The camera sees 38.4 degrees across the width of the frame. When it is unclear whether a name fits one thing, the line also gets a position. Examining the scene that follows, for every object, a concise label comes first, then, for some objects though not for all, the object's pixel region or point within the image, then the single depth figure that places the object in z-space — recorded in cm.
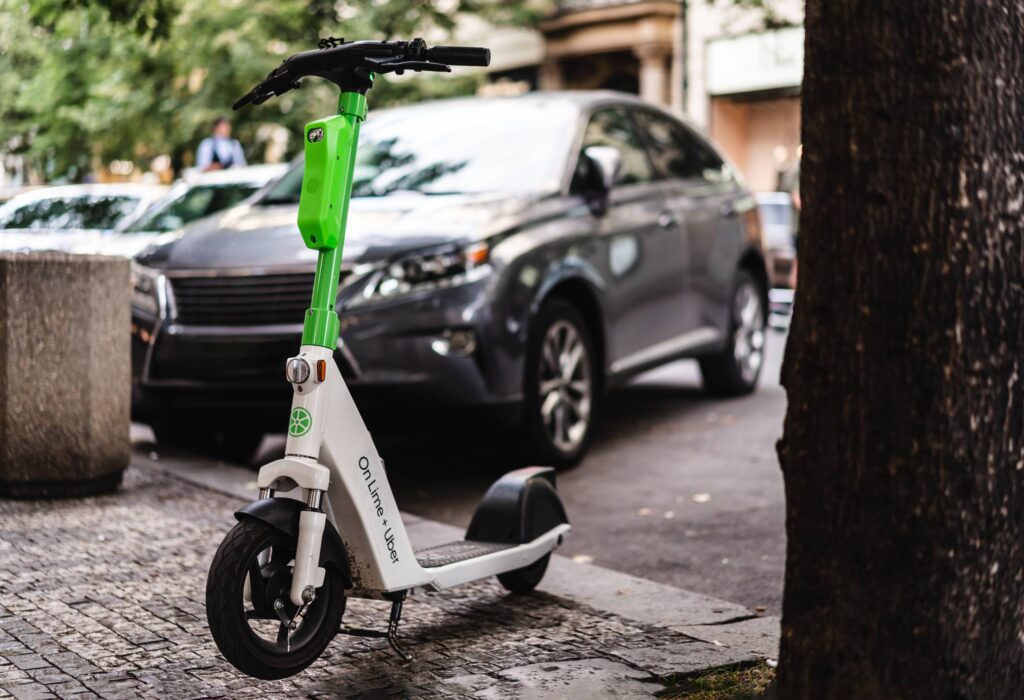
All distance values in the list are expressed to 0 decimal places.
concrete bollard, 605
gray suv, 643
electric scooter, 354
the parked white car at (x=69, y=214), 1090
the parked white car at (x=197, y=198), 1041
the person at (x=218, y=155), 1652
